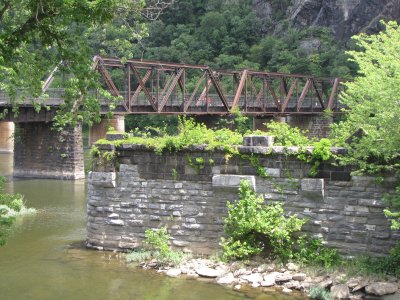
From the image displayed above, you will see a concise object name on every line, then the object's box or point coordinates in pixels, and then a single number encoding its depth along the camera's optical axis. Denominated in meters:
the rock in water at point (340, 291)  10.96
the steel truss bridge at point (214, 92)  37.91
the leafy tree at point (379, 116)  11.05
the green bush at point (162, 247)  13.38
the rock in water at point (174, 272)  12.75
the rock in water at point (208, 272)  12.45
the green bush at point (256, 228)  12.52
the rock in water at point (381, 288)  10.79
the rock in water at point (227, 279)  12.15
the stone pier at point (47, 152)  35.56
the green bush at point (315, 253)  12.09
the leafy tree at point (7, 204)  8.16
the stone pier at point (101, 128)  38.91
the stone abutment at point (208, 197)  12.02
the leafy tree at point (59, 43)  8.44
